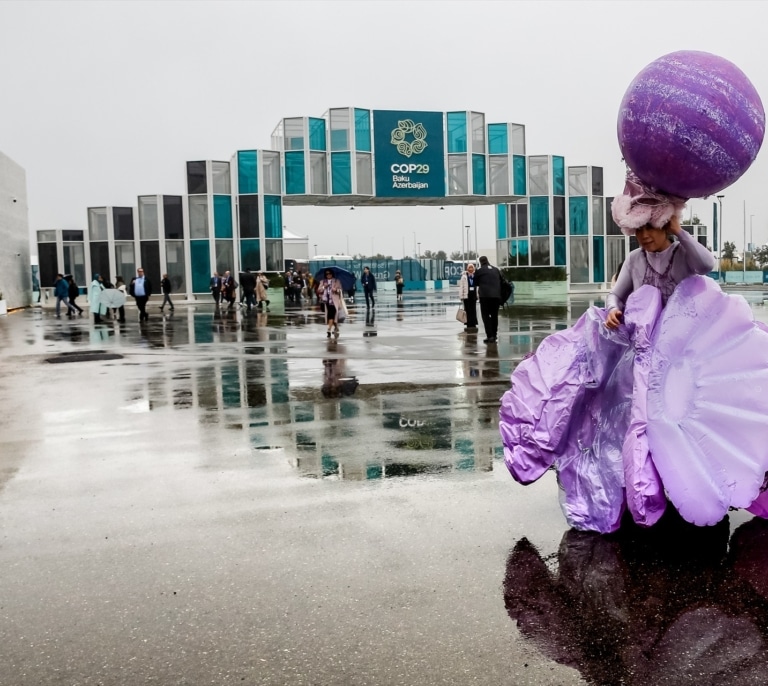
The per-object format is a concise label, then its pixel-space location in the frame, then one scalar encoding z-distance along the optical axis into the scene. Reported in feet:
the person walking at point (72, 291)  113.29
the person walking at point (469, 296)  64.43
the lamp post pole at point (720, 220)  233.90
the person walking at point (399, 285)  152.78
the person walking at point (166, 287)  117.08
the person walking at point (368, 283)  110.42
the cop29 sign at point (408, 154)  133.90
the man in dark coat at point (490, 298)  56.85
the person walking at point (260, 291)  116.37
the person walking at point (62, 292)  110.52
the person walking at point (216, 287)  123.95
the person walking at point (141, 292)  93.27
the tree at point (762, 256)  344.28
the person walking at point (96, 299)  93.86
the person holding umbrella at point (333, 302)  61.98
